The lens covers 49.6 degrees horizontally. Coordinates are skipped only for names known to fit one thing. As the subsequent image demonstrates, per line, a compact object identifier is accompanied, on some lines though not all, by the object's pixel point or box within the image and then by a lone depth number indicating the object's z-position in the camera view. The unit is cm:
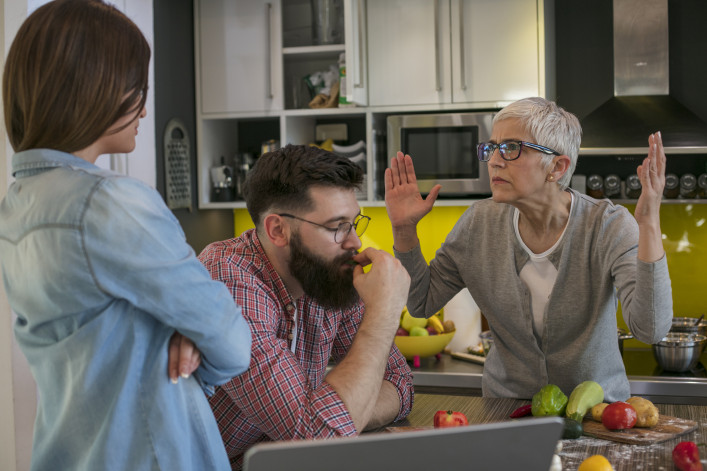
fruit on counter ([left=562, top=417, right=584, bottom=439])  163
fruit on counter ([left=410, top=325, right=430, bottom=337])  336
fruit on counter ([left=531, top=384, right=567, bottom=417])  176
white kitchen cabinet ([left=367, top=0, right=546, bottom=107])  338
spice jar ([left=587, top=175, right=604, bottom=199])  346
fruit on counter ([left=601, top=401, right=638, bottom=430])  166
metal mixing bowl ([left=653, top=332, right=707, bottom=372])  309
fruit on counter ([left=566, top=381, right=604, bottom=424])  174
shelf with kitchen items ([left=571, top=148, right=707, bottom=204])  338
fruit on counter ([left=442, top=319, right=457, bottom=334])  352
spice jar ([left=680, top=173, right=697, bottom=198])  341
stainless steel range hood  333
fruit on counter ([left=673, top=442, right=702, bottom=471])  141
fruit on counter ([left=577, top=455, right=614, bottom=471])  136
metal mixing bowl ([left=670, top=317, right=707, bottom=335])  328
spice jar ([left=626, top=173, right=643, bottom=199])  342
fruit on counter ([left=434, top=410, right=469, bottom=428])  166
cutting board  161
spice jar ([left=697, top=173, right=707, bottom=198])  337
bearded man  149
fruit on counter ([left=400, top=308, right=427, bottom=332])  342
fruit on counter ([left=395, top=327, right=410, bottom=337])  339
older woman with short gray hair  204
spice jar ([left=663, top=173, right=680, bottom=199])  343
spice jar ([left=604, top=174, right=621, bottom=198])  348
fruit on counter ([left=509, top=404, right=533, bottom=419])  181
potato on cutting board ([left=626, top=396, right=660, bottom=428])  168
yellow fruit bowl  333
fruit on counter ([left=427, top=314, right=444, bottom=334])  348
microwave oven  344
